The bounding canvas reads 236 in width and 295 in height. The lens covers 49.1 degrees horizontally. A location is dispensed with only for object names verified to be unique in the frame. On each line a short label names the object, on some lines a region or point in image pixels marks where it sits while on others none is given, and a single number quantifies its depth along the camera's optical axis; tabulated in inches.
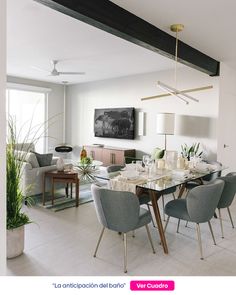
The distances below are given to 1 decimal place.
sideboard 241.1
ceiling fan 188.3
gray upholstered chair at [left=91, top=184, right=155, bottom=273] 91.5
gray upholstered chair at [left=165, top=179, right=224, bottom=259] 99.3
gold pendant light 120.1
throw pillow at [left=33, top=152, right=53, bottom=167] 169.8
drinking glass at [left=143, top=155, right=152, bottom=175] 127.4
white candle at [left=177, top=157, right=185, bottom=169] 135.0
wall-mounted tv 249.1
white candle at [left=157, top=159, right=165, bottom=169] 129.0
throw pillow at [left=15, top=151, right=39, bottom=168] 163.2
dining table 102.2
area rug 158.9
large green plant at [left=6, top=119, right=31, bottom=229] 94.0
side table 161.5
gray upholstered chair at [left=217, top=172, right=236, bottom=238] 118.7
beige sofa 158.9
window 276.8
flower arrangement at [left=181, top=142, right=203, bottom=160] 203.3
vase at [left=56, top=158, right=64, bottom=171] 168.4
